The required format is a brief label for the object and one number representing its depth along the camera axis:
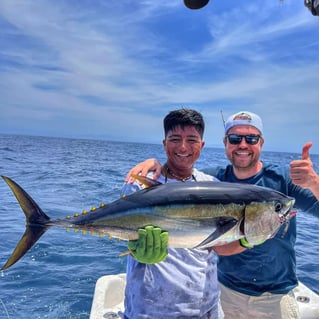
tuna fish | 1.96
